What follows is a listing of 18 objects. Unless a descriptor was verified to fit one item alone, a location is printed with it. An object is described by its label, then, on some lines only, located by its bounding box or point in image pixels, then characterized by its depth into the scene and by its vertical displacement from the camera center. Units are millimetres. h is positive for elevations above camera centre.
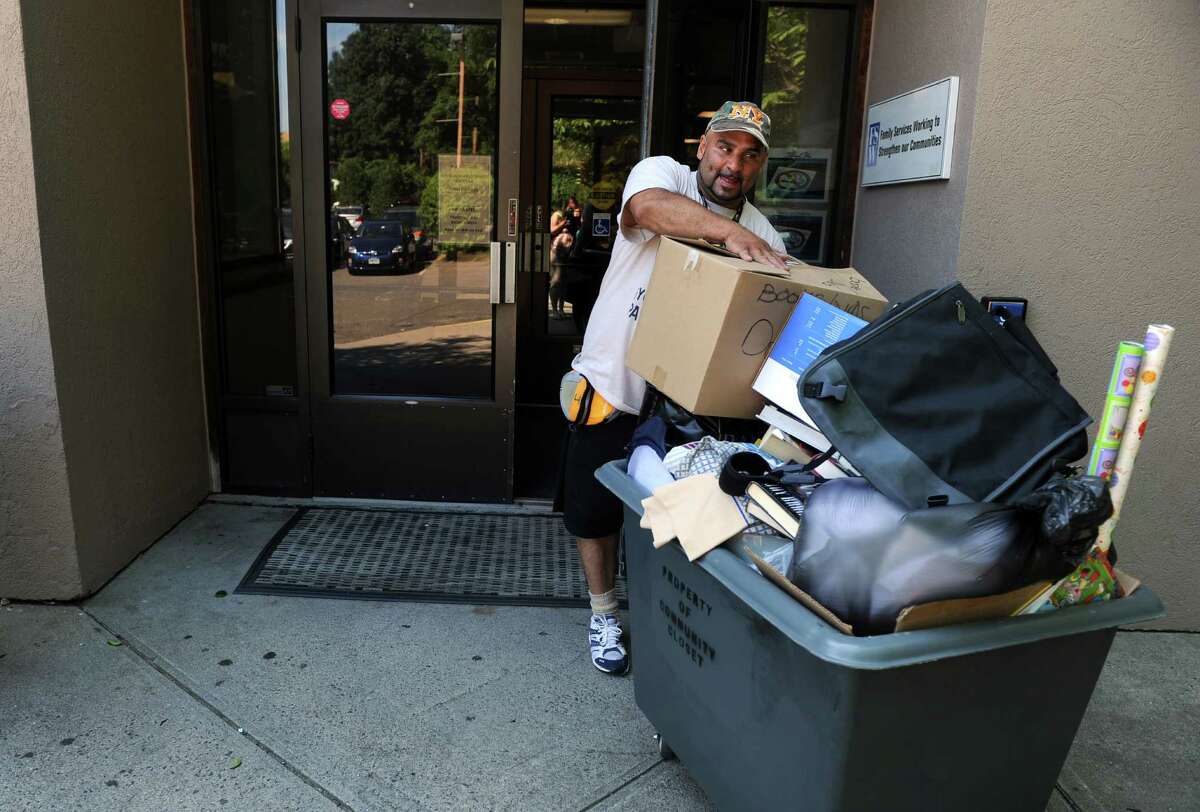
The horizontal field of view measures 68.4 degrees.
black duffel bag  1602 -366
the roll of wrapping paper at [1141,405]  1547 -324
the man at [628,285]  2584 -281
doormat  3547 -1570
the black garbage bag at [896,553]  1493 -583
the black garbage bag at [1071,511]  1391 -463
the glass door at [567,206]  6832 -92
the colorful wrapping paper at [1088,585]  1719 -707
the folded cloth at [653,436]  2385 -644
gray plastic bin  1567 -934
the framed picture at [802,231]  3947 -119
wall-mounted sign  3006 +260
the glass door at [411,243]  4039 -259
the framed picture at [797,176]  3908 +118
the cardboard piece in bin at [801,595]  1546 -701
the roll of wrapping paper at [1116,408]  1562 -337
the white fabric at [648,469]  2199 -679
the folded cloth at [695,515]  1845 -664
